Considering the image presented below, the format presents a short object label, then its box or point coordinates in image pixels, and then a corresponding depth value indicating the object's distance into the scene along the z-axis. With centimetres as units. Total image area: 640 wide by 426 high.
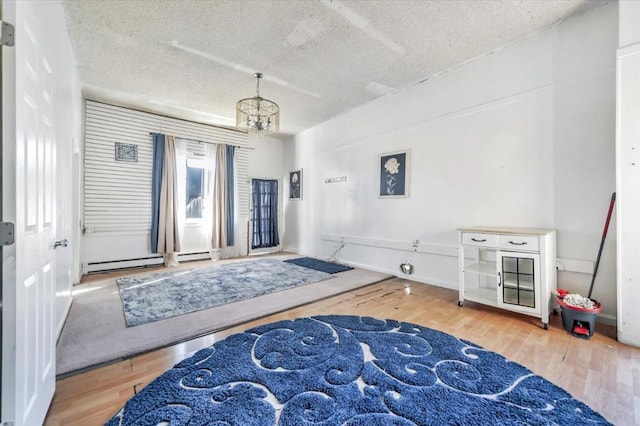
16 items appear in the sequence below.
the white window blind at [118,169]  497
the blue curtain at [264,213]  723
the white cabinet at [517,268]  266
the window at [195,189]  614
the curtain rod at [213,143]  562
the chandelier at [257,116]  392
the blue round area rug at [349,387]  147
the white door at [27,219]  108
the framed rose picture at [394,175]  450
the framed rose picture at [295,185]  702
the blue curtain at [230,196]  656
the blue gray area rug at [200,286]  311
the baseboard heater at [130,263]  496
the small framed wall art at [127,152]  525
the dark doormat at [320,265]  509
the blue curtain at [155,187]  558
